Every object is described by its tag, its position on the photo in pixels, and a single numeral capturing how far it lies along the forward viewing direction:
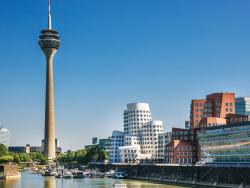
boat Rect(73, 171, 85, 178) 183.45
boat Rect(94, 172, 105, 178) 186.84
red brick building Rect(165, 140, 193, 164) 185.38
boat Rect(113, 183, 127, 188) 114.92
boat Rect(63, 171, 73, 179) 178.31
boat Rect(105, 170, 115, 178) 184.99
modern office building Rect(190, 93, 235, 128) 180.26
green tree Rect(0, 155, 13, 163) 193.12
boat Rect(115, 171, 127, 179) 179.30
